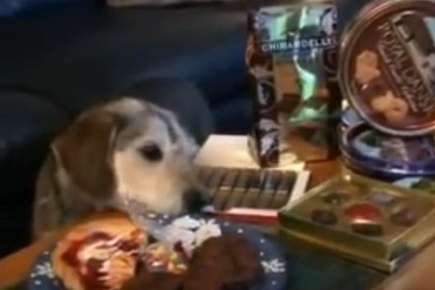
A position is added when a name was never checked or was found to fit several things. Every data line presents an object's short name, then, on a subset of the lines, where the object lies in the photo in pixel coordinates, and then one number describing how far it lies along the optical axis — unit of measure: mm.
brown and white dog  2172
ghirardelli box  2236
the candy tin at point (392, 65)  2217
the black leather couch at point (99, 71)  2532
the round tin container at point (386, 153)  2139
